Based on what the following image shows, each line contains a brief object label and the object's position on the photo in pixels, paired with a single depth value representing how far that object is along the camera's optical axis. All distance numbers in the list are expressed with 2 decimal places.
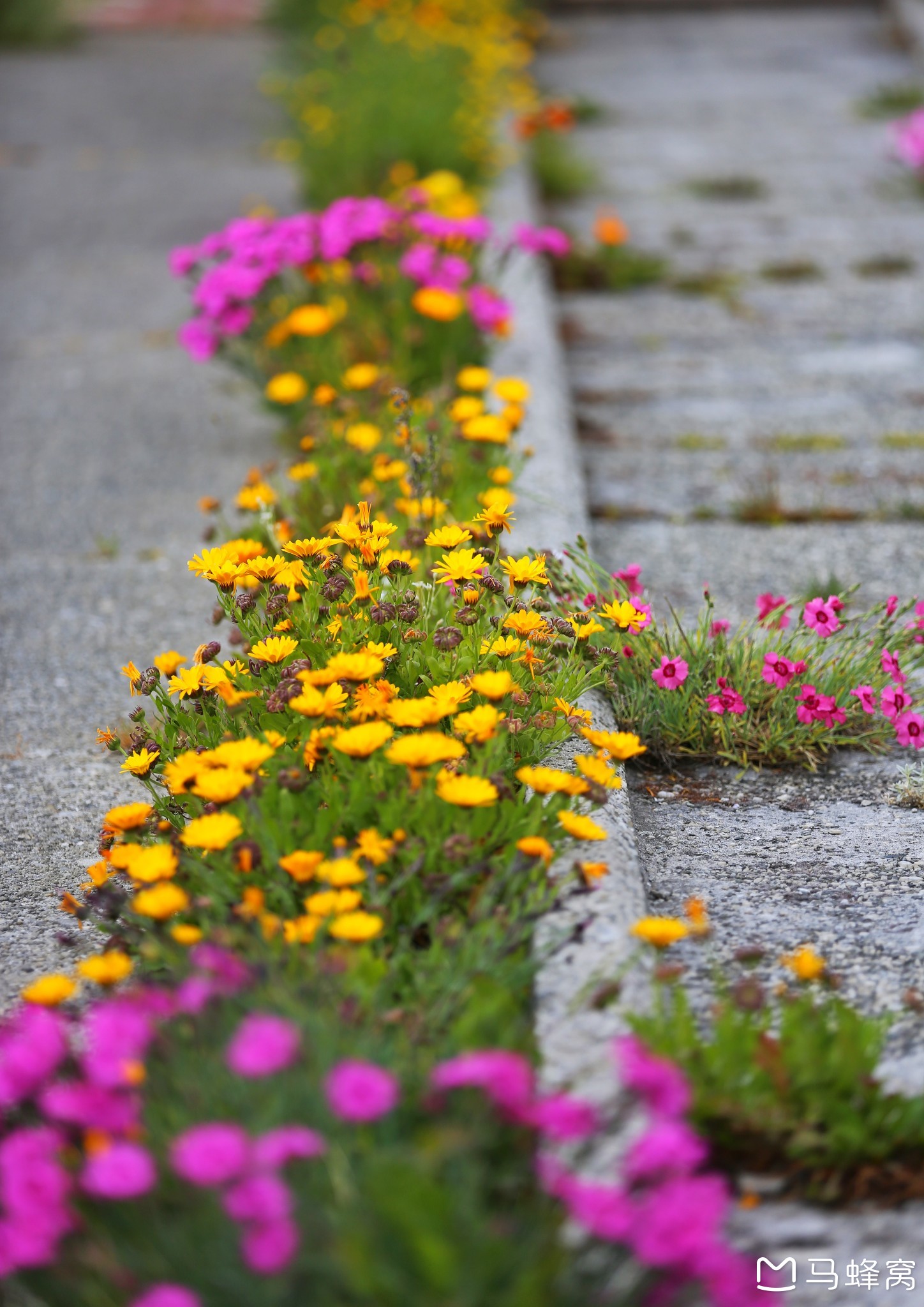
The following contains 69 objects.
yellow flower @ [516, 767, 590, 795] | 4.49
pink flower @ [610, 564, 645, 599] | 4.90
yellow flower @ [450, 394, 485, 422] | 5.06
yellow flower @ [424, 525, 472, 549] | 4.70
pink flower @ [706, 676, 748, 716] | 4.87
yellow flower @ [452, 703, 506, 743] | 4.54
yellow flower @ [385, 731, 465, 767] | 4.48
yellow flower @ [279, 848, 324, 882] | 4.47
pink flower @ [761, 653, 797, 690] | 4.87
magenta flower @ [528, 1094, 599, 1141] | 4.18
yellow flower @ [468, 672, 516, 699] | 4.55
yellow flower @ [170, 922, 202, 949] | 4.39
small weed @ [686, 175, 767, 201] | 10.11
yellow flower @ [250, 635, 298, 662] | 4.66
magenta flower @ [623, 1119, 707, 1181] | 4.18
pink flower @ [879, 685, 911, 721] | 4.83
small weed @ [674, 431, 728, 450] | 6.45
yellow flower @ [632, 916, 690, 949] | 4.39
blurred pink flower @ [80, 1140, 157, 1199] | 4.17
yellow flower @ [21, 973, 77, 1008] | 4.33
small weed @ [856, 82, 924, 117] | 11.72
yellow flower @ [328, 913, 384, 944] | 4.38
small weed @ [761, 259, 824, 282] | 8.52
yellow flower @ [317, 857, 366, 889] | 4.42
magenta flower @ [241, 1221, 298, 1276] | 4.12
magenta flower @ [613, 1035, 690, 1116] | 4.19
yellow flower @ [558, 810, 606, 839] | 4.47
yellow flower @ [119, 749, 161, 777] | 4.63
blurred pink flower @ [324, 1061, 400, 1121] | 4.16
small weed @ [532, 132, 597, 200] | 10.00
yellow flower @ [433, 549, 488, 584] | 4.72
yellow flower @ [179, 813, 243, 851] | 4.45
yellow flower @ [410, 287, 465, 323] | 5.46
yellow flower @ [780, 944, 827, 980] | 4.38
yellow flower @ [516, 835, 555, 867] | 4.46
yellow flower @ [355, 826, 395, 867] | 4.49
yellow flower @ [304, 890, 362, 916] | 4.41
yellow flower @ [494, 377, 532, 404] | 5.09
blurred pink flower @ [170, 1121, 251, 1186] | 4.14
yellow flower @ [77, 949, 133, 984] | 4.34
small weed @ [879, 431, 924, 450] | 6.33
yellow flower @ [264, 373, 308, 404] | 5.34
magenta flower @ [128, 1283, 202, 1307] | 4.14
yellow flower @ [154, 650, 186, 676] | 4.72
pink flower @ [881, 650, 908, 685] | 4.85
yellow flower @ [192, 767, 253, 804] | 4.47
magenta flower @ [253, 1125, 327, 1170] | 4.16
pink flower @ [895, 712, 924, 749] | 4.83
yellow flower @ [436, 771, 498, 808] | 4.47
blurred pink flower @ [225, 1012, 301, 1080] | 4.17
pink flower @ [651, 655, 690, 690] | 4.86
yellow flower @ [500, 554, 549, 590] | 4.70
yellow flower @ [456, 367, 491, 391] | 5.21
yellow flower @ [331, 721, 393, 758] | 4.50
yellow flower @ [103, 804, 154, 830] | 4.51
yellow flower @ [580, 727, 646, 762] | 4.55
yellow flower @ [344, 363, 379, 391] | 5.31
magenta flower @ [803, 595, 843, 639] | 4.84
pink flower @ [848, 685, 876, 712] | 4.85
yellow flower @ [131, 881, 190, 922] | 4.37
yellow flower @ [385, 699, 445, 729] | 4.52
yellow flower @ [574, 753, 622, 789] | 4.51
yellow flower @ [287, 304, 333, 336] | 5.53
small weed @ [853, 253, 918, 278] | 8.50
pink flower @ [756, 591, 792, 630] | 4.91
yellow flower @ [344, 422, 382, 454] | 5.16
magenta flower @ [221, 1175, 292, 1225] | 4.14
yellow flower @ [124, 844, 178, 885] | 4.44
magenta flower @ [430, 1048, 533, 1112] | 4.19
